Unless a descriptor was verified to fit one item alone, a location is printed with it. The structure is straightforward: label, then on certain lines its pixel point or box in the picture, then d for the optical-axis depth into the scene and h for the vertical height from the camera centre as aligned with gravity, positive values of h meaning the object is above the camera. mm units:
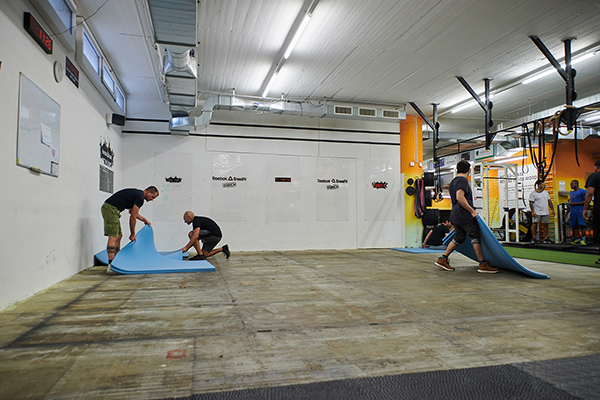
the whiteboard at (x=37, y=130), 3316 +805
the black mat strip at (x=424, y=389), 1538 -801
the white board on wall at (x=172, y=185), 8203 +546
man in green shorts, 5266 -37
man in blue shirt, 9141 +46
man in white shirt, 9484 +95
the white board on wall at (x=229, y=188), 8539 +511
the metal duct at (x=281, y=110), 7750 +2298
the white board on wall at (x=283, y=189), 8922 +509
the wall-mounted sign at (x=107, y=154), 6395 +1027
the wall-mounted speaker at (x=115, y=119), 6677 +1679
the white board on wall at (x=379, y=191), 9617 +515
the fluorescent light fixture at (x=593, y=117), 9609 +2539
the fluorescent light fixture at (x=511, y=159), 12502 +1831
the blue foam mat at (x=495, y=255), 4648 -596
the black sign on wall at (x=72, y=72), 4518 +1768
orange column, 9758 +1300
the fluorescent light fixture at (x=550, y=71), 6266 +2705
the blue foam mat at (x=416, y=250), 8434 -970
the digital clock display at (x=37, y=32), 3350 +1745
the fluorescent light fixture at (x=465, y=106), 8828 +2654
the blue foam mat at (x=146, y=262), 4961 -767
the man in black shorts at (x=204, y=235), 6357 -485
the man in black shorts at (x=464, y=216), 4875 -80
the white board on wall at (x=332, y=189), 9281 +540
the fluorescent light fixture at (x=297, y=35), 5035 +2678
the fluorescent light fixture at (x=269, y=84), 7212 +2667
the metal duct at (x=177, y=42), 3848 +2123
